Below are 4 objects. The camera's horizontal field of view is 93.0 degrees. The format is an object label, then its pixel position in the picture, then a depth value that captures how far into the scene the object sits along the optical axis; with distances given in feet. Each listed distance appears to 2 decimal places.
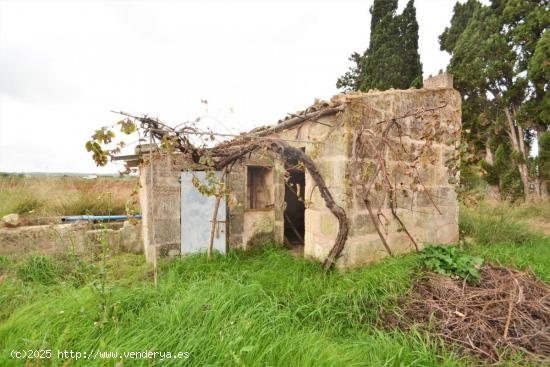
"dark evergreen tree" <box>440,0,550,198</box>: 29.78
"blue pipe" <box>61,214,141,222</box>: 21.40
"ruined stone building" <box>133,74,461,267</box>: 12.42
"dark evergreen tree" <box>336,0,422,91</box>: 40.40
